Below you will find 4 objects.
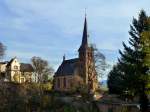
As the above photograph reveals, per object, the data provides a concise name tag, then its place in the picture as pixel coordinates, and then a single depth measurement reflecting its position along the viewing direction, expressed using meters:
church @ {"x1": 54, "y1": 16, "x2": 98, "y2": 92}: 49.08
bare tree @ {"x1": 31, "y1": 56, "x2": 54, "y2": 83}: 50.29
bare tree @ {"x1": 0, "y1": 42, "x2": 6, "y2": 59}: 50.44
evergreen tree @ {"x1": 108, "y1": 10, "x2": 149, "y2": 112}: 32.75
